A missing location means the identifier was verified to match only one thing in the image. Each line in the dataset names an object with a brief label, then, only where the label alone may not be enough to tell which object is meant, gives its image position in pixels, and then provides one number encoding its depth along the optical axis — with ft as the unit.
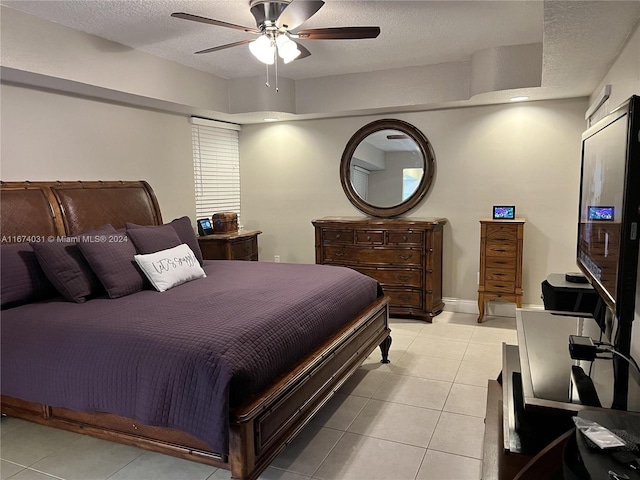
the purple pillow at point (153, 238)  10.69
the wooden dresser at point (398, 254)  15.11
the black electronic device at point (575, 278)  10.30
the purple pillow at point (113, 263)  9.34
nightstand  15.56
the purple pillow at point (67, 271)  9.00
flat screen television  5.04
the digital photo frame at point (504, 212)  15.05
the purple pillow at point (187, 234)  12.40
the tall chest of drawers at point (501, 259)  14.37
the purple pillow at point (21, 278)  8.66
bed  6.15
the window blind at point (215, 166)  16.97
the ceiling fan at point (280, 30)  8.70
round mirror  16.39
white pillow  9.92
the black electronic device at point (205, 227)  16.10
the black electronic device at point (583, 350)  5.76
